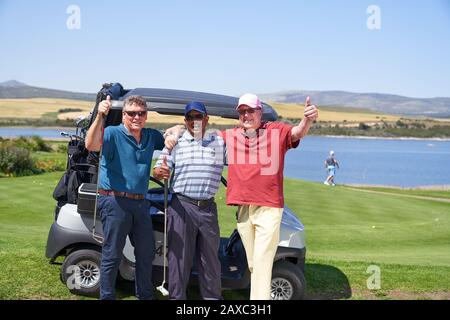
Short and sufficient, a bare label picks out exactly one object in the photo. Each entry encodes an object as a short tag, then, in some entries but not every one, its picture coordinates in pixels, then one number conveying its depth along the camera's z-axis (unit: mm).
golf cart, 5348
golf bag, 5785
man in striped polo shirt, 5016
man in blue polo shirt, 4918
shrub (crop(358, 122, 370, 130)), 90875
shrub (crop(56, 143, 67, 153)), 36469
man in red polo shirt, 4859
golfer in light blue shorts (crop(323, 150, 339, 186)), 28664
